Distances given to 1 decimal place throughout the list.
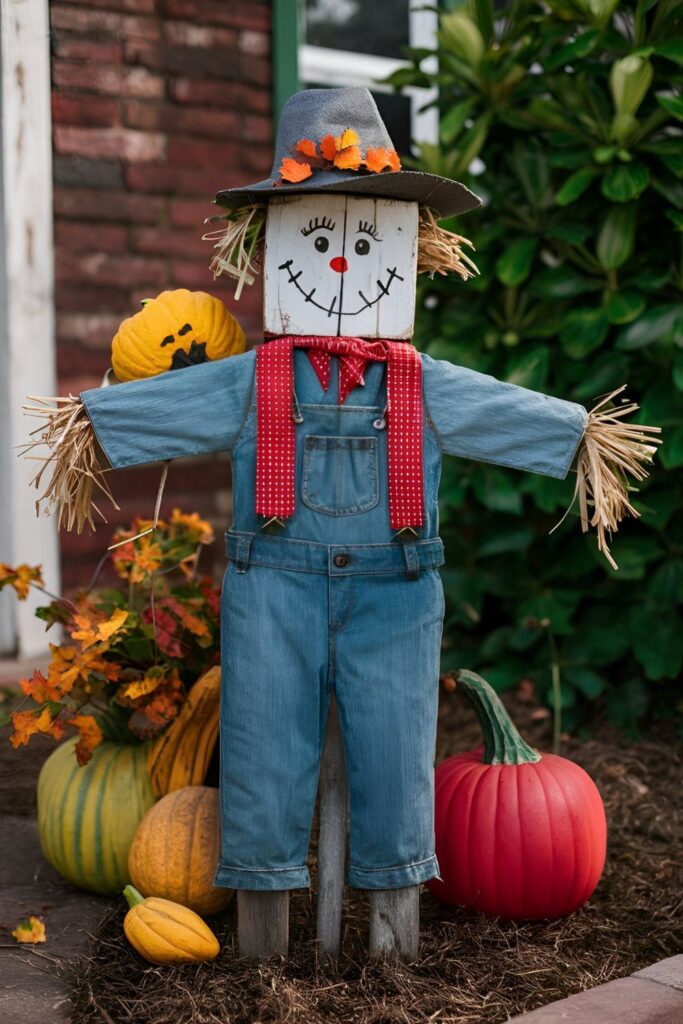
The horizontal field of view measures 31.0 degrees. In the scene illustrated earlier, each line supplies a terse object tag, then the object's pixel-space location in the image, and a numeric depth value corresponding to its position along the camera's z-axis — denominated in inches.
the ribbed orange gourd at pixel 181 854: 108.7
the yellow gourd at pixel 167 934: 100.7
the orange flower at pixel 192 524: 136.8
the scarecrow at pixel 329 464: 99.7
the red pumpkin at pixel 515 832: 111.7
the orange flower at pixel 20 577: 122.6
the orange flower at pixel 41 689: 114.7
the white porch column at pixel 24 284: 166.9
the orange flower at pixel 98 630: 113.3
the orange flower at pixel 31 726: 113.3
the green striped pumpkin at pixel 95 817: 116.6
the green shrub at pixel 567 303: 154.4
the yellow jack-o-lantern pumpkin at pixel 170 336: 104.0
